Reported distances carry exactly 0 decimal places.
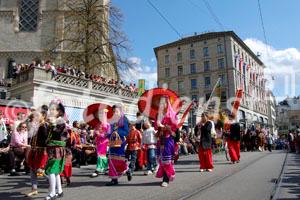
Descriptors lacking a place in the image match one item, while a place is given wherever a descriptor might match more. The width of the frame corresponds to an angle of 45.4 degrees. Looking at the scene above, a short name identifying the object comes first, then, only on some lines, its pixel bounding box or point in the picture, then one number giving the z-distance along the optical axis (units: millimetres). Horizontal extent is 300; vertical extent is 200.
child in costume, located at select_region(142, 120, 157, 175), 11445
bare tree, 28641
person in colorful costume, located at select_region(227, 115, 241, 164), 14256
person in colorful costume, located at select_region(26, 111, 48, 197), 7090
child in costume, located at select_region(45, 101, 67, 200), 6707
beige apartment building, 70375
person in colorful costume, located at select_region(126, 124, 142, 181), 10868
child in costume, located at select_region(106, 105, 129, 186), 8820
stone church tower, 41500
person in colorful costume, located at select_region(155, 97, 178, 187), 8695
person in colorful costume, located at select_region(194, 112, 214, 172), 11617
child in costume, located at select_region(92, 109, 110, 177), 10883
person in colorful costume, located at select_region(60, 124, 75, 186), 8844
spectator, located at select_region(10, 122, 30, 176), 11070
